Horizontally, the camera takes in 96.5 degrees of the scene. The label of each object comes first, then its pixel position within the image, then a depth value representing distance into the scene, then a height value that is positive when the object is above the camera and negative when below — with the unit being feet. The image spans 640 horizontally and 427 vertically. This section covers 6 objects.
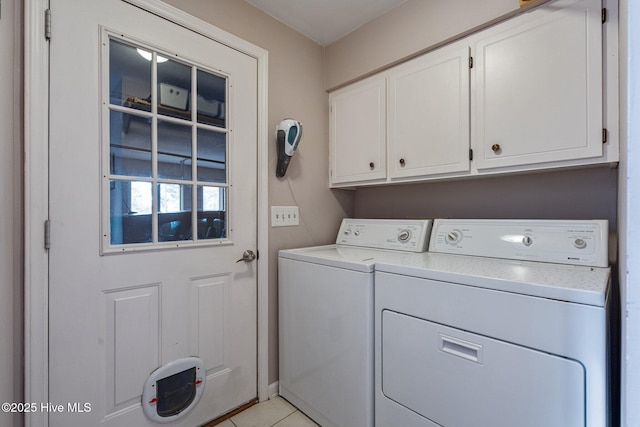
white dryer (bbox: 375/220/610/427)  2.71 -1.31
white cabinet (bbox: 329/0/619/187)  3.69 +1.77
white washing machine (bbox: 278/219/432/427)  4.35 -1.84
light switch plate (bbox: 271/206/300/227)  5.92 -0.06
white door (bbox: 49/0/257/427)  3.78 +0.03
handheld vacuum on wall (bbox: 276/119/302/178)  5.69 +1.54
